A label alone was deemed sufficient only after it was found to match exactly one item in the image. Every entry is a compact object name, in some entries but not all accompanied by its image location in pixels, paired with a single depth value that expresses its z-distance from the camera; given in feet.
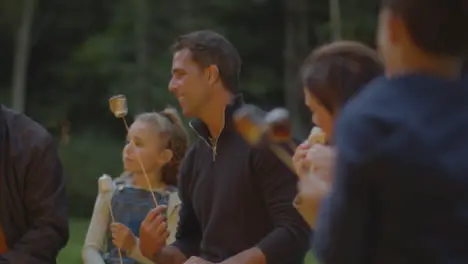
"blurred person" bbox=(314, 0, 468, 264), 9.35
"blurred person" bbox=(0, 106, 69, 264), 17.59
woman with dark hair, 12.35
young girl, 20.78
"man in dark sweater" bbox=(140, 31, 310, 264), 17.34
